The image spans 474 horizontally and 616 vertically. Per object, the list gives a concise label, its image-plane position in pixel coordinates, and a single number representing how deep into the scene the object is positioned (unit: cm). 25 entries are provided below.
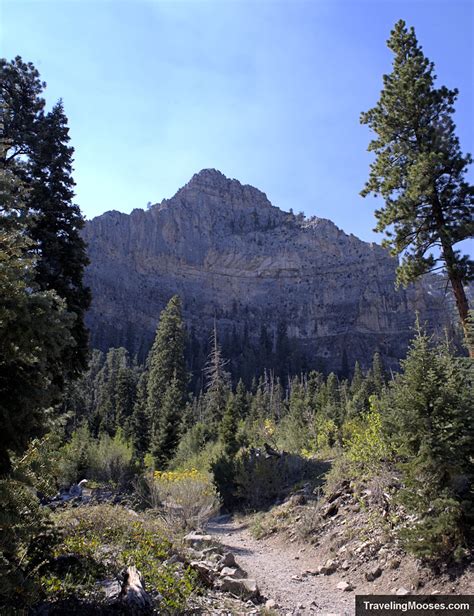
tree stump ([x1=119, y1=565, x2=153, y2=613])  471
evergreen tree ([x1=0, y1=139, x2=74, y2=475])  377
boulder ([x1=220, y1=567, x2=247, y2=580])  661
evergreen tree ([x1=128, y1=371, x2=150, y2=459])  3207
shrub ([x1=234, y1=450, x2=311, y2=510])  1455
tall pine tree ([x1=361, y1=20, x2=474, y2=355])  959
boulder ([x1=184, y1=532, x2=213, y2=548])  822
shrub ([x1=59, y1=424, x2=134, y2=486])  1498
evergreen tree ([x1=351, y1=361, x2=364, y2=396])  4565
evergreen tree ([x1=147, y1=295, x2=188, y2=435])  3347
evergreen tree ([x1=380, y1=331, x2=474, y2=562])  588
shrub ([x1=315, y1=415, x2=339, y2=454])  1775
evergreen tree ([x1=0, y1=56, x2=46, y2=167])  1177
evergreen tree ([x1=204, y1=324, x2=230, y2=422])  3035
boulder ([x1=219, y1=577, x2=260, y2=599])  616
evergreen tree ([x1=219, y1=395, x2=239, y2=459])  1948
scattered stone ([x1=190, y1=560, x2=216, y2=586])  623
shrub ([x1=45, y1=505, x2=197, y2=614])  498
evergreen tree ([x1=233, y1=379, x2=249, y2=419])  4085
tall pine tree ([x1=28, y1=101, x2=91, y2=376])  1085
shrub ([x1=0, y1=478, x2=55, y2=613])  371
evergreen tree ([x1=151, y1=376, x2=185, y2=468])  2442
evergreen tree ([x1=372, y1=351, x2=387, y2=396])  4112
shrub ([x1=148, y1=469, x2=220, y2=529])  1013
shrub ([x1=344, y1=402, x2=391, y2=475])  926
